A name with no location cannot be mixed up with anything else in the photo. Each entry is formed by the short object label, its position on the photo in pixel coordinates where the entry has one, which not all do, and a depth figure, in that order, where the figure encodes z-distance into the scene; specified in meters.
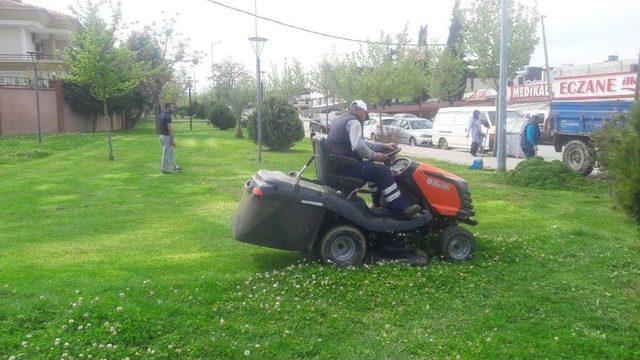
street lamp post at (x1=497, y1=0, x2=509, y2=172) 15.52
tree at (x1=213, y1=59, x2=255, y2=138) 37.85
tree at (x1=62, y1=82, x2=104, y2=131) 32.72
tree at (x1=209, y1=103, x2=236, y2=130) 40.28
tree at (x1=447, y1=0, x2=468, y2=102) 32.47
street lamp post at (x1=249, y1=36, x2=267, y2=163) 17.58
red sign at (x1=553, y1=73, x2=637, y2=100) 15.12
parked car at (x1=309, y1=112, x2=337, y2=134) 45.62
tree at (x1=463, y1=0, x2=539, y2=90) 30.14
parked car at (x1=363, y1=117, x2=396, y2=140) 32.39
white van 23.92
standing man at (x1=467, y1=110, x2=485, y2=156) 21.22
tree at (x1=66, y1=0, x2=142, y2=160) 17.41
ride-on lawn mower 5.81
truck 14.20
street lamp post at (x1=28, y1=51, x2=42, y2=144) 23.28
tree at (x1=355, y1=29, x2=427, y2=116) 30.92
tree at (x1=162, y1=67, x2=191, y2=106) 43.67
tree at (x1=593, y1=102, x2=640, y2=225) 4.36
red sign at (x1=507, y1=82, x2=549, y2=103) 37.13
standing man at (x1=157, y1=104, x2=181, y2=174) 14.23
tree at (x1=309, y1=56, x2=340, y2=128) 41.03
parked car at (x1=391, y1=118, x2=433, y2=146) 29.38
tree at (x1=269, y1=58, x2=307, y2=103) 49.06
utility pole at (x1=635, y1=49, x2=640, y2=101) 14.21
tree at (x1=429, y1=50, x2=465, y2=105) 49.31
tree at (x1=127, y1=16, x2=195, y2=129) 35.75
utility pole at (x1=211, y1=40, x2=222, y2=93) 51.57
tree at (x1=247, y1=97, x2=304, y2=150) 21.77
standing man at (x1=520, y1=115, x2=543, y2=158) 17.19
